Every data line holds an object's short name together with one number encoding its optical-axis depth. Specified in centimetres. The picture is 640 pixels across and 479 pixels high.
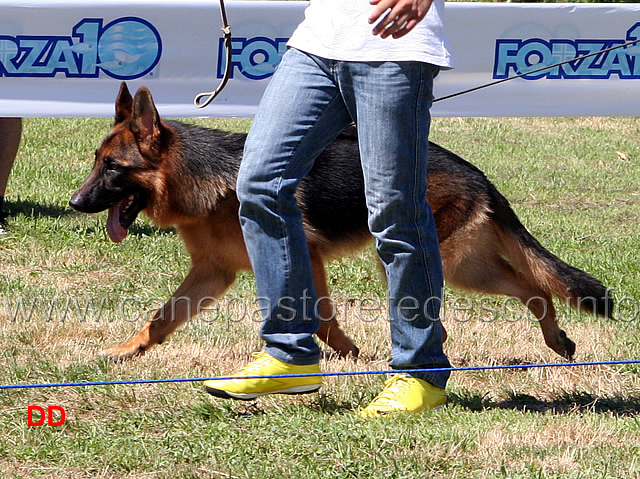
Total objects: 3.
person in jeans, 615
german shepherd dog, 869
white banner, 1369
